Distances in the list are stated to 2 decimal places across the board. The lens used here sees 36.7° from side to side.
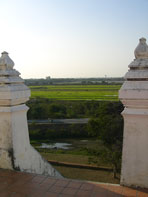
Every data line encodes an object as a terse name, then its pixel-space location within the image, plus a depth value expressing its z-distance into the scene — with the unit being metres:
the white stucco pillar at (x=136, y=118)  2.51
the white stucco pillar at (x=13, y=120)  2.96
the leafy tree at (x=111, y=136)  7.96
